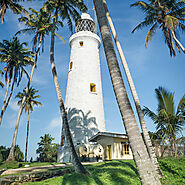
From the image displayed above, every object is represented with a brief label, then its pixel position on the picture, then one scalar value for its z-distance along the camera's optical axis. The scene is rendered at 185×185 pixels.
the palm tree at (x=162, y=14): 15.19
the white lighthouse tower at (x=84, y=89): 18.83
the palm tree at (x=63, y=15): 10.66
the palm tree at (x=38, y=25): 23.62
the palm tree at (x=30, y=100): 36.72
